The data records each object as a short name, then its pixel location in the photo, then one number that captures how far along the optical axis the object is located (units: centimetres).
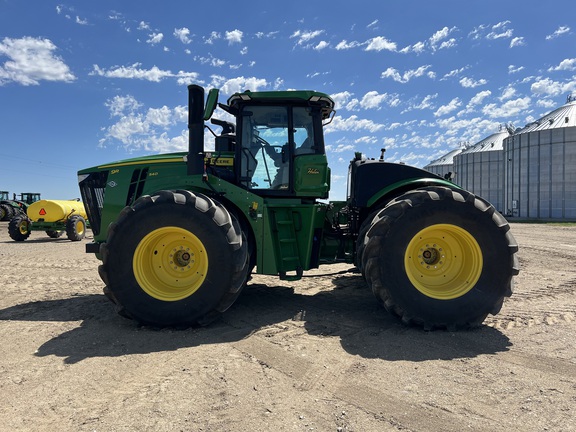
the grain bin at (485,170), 4235
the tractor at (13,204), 2927
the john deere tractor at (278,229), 429
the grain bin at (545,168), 3203
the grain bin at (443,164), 5130
